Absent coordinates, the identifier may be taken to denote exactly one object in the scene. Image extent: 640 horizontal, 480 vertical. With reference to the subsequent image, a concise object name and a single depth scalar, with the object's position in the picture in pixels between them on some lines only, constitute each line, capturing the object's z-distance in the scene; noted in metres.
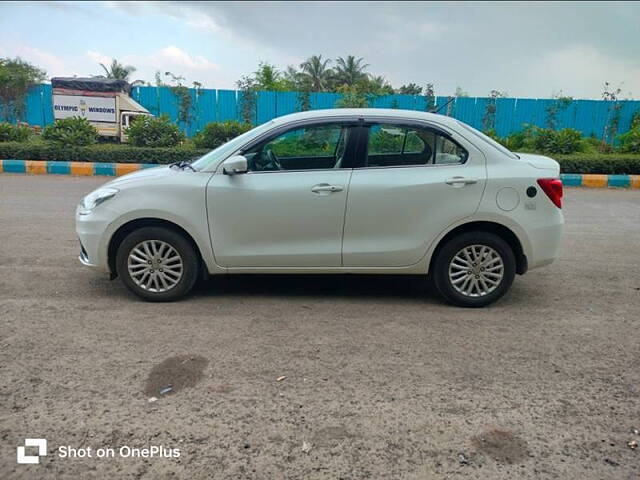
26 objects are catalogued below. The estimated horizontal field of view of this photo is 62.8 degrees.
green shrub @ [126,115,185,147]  16.06
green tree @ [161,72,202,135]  22.64
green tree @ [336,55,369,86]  43.25
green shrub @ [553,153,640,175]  13.73
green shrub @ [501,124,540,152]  16.91
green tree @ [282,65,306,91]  39.73
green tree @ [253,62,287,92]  27.60
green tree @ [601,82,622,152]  21.19
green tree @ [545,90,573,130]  21.72
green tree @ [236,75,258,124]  22.77
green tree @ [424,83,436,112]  21.92
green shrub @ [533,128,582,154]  15.55
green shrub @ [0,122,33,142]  15.87
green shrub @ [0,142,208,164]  14.34
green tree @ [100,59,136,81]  41.04
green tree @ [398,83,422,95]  31.00
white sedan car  4.24
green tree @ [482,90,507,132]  22.31
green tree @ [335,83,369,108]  18.81
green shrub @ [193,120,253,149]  16.16
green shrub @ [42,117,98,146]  15.01
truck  21.44
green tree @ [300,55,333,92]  43.53
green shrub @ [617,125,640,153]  15.76
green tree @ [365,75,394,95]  26.46
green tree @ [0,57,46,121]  23.42
